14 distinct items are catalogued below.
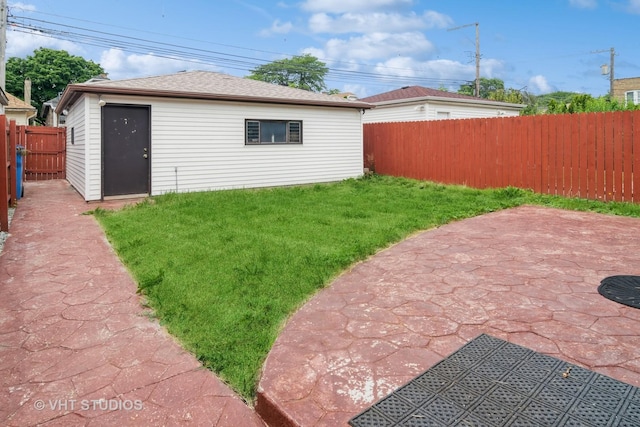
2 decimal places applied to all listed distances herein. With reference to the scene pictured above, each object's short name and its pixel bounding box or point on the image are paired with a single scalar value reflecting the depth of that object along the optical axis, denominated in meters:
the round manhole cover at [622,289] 3.04
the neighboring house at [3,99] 9.81
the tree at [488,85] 60.47
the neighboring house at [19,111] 21.17
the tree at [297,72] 46.12
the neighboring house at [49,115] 25.19
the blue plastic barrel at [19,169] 8.34
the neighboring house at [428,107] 16.00
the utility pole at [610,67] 32.11
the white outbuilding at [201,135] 8.35
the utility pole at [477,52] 23.79
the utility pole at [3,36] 11.90
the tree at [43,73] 33.72
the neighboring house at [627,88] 30.47
